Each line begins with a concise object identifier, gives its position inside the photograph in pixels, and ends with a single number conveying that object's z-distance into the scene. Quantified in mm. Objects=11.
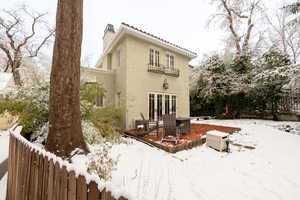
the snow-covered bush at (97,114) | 4645
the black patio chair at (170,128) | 5719
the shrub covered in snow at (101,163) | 2357
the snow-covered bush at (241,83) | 9992
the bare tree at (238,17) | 13320
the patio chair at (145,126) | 6705
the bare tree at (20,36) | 13984
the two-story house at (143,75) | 7781
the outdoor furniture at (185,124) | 6666
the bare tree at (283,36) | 15848
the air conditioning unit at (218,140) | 4788
